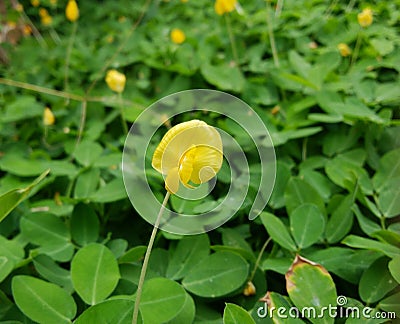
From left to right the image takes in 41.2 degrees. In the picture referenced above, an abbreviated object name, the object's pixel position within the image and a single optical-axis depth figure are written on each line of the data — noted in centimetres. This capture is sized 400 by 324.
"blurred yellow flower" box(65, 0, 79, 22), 34
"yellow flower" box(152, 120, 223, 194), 13
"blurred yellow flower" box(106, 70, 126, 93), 26
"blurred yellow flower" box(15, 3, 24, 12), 47
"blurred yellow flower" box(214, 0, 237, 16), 30
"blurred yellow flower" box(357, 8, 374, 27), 28
